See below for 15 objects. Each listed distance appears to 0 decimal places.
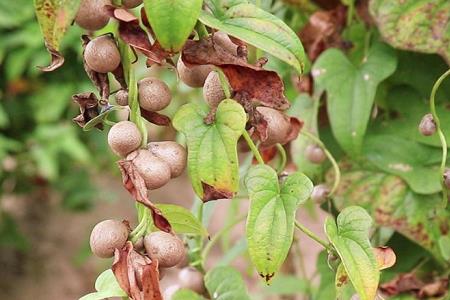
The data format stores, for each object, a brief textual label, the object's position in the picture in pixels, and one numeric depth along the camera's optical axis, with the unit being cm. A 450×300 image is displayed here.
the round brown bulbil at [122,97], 67
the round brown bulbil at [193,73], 67
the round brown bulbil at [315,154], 85
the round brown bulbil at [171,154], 65
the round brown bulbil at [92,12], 64
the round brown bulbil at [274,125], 70
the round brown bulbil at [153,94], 66
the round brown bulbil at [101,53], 65
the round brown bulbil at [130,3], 65
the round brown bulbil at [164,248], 64
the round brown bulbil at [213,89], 67
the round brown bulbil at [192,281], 82
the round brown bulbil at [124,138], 65
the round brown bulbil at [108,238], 65
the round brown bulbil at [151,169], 63
